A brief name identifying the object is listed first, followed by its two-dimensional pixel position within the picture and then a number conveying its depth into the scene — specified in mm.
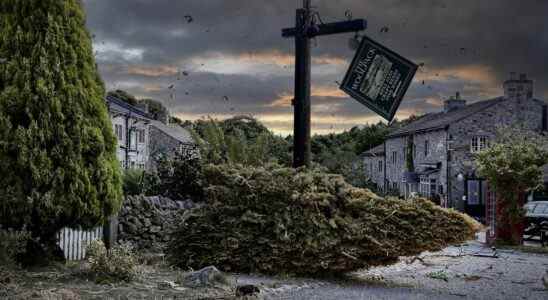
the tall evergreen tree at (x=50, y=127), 9430
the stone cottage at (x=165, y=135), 47938
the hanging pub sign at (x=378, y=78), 9406
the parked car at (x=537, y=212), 22677
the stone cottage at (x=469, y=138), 39531
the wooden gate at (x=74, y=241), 12875
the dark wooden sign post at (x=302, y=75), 10953
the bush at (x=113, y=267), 8805
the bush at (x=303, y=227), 10375
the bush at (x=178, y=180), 16141
